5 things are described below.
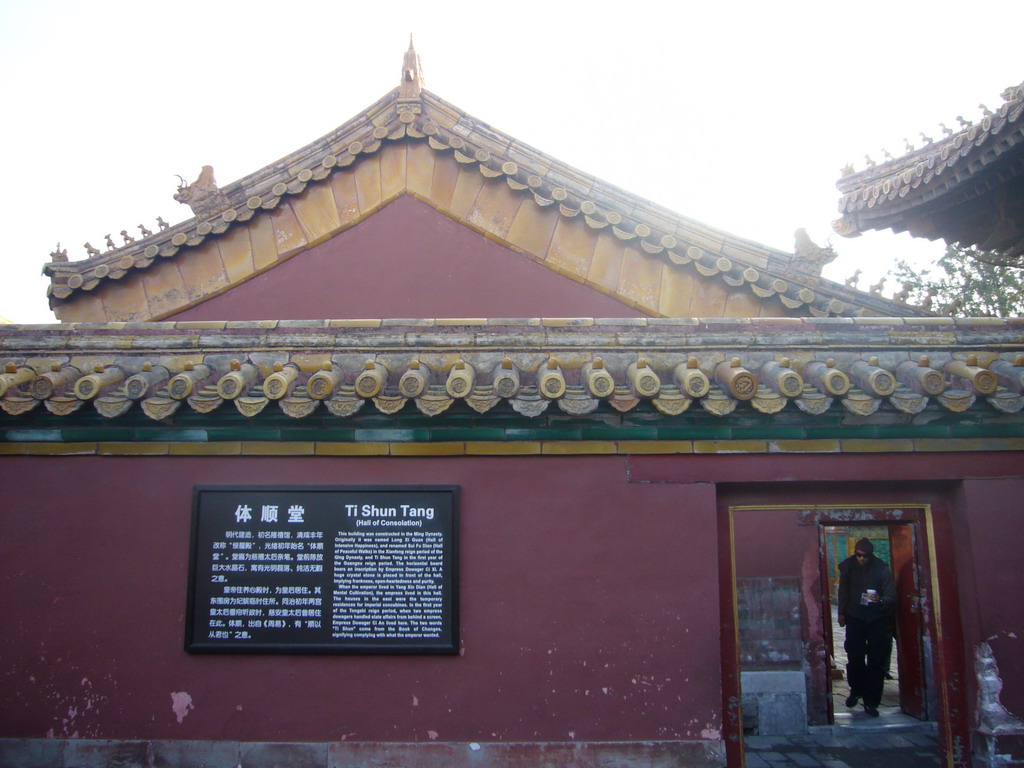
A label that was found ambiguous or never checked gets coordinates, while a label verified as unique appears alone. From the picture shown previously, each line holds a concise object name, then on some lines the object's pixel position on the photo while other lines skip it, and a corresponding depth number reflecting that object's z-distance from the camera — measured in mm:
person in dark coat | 9312
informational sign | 4852
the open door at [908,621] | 9133
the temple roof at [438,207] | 7578
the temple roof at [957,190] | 7676
